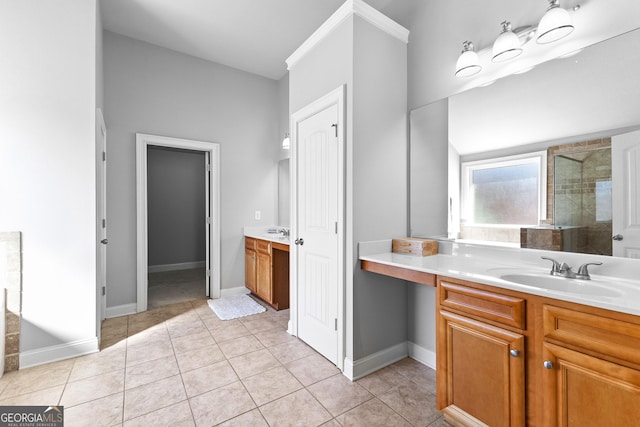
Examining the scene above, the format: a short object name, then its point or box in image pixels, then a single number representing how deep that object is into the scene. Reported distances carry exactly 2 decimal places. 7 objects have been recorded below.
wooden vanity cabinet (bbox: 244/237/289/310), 3.44
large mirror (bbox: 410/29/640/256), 1.49
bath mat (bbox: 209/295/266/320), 3.34
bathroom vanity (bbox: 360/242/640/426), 1.05
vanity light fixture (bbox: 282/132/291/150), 3.94
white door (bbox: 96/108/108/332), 2.56
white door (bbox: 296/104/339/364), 2.28
